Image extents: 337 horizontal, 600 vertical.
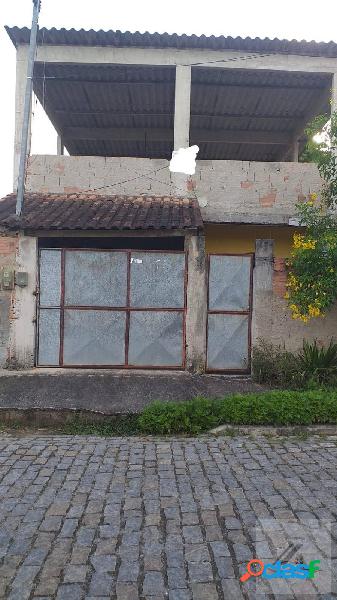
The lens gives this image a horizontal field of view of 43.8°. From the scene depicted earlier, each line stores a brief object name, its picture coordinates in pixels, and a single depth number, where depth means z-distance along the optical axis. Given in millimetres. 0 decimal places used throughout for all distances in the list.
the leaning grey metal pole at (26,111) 7141
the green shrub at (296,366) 7008
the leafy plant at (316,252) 6816
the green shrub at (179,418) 5418
